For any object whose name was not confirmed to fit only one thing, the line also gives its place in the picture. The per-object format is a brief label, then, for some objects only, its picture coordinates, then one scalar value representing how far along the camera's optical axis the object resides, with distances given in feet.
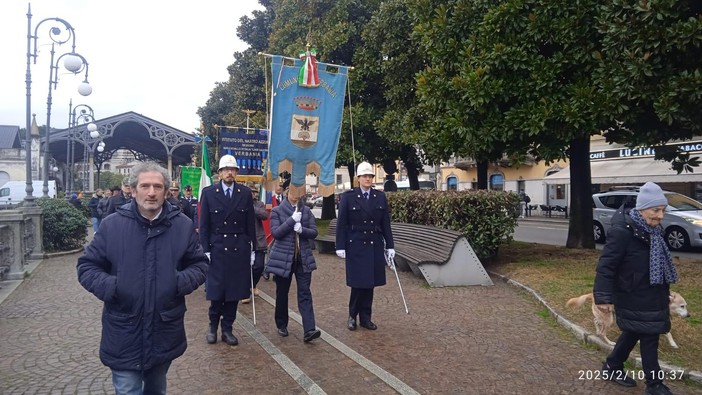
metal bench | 29.60
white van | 111.92
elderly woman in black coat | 13.61
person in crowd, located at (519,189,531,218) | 109.03
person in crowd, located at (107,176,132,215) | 44.50
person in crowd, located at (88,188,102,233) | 57.94
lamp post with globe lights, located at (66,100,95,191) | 78.69
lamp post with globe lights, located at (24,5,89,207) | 43.01
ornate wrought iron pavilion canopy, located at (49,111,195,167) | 92.58
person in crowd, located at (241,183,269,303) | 26.61
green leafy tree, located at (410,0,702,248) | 27.84
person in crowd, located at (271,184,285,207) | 30.52
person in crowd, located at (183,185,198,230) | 35.68
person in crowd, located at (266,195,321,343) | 19.40
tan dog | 17.19
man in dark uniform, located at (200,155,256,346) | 19.04
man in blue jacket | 10.01
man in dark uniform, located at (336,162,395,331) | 21.04
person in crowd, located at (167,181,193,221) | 35.27
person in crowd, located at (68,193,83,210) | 66.54
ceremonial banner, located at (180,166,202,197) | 62.18
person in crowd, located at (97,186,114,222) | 51.98
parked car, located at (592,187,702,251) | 45.14
